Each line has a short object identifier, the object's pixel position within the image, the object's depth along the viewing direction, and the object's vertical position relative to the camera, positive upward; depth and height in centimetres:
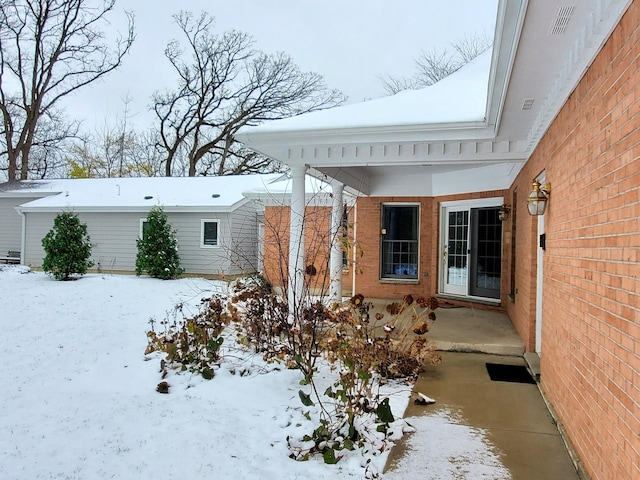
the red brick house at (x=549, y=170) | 216 +74
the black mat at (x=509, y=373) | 475 -139
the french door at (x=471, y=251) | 822 -6
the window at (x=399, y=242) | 982 +11
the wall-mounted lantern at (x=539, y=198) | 421 +48
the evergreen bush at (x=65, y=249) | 1116 -21
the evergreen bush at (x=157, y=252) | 1277 -28
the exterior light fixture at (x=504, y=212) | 757 +62
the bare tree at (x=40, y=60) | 2202 +919
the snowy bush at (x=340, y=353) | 319 -111
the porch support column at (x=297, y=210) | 633 +48
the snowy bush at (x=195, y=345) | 465 -114
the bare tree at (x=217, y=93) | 2488 +849
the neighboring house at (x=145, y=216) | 1437 +89
